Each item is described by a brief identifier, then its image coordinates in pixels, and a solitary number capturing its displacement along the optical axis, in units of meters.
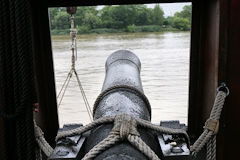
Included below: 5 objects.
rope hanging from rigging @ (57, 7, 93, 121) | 3.62
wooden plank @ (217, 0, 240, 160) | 2.37
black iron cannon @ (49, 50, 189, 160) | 1.28
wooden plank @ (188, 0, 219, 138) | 2.69
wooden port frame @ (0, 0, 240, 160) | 2.40
